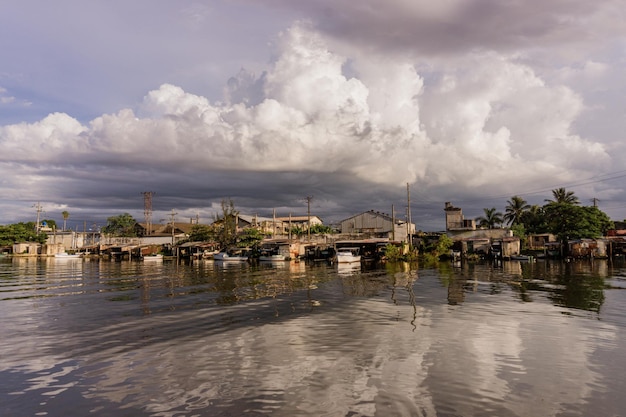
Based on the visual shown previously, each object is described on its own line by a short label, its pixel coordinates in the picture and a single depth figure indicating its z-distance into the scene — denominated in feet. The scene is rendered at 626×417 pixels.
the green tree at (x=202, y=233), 308.40
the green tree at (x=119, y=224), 415.64
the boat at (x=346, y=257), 208.95
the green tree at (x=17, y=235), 343.46
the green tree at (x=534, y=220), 297.33
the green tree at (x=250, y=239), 278.67
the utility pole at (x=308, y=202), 286.25
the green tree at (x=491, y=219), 336.08
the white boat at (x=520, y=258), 214.90
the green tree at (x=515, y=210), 325.21
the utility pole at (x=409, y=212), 241.20
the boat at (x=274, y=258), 238.82
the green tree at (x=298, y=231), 331.98
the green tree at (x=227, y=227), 299.17
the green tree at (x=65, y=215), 456.28
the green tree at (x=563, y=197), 293.55
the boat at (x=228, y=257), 249.14
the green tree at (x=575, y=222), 228.02
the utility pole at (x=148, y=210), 364.58
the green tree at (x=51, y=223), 531.91
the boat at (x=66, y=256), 294.46
